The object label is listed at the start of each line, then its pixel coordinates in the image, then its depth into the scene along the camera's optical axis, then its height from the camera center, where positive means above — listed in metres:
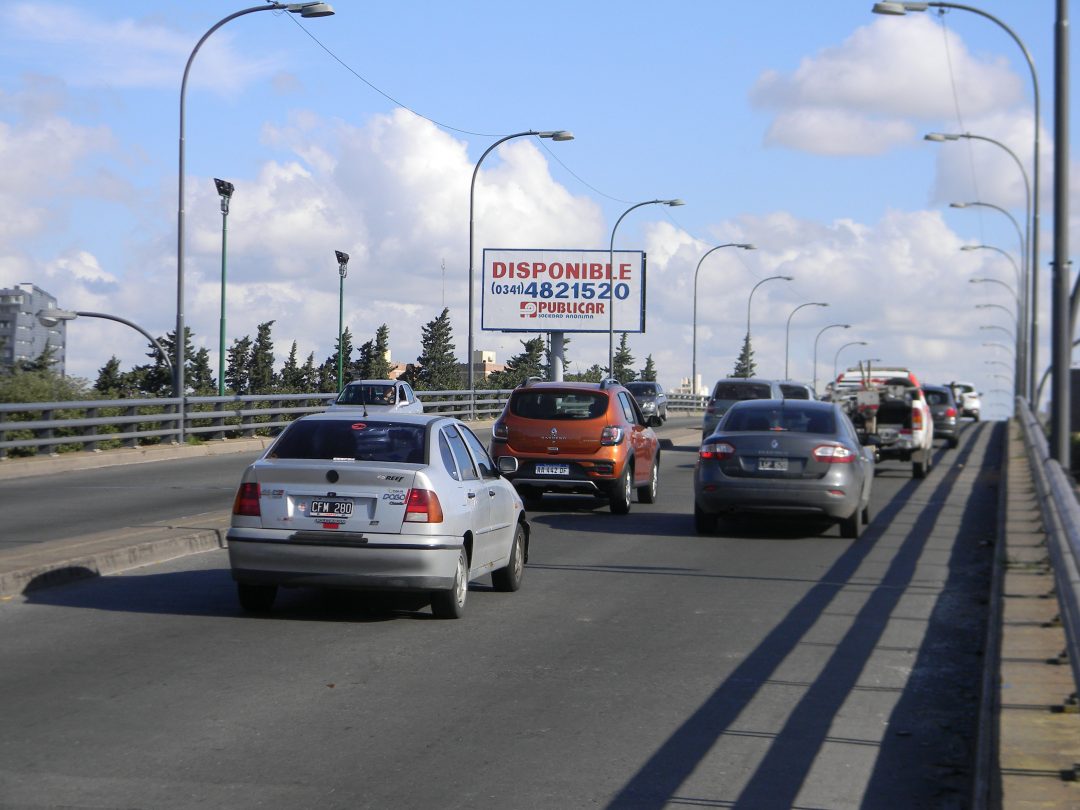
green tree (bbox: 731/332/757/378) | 112.88 +5.39
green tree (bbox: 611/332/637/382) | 137.00 +5.43
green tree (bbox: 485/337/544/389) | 118.06 +4.46
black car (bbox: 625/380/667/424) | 63.18 +0.86
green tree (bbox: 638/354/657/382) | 158.73 +4.78
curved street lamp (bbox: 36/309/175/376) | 36.22 +2.21
